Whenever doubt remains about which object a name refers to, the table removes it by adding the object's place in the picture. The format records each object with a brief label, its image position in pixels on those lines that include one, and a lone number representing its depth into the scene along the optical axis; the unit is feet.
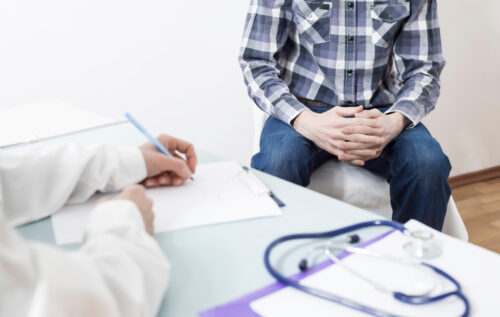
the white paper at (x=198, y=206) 2.53
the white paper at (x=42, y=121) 3.98
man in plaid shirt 4.51
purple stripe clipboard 1.87
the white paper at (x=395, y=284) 1.87
